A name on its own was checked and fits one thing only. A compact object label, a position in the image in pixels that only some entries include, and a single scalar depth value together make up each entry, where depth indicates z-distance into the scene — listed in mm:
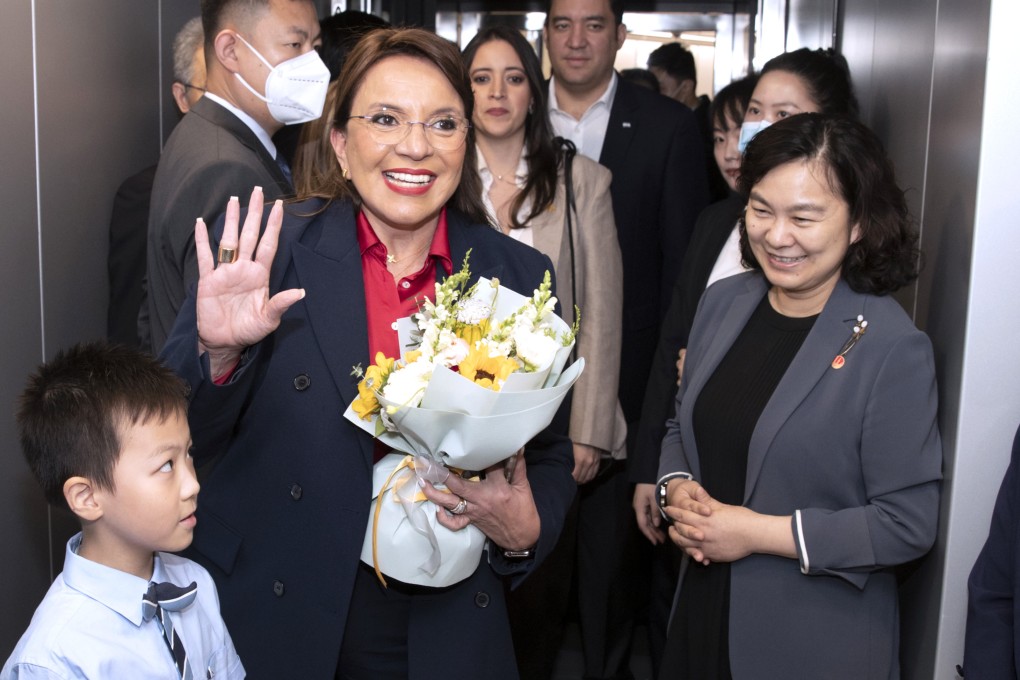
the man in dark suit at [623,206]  3871
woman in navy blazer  1876
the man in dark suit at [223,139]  2844
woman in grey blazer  2246
